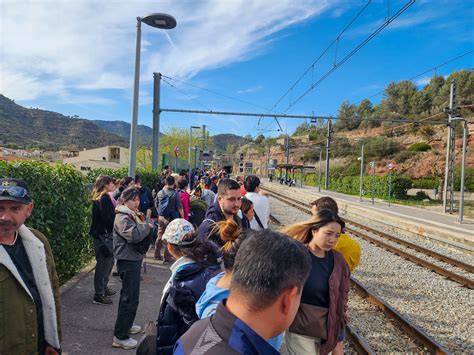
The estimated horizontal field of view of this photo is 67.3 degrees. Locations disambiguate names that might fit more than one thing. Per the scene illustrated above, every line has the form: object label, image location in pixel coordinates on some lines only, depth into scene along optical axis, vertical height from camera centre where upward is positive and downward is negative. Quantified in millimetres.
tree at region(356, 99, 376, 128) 109125 +21444
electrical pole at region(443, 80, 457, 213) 19031 +2114
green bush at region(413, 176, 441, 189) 39272 -536
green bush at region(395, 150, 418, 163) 58375 +3550
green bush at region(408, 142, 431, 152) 58250 +5186
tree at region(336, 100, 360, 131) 105394 +19651
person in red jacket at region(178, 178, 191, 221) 7617 -619
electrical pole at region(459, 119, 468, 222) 16141 +334
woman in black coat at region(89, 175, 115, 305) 5254 -1029
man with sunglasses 2338 -855
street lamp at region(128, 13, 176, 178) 7961 +2487
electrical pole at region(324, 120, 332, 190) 37119 +3380
